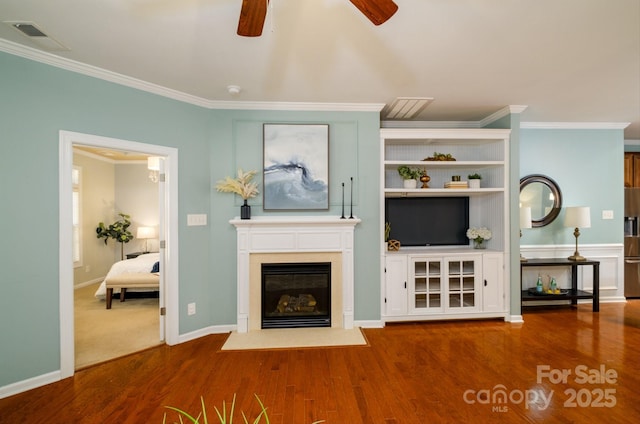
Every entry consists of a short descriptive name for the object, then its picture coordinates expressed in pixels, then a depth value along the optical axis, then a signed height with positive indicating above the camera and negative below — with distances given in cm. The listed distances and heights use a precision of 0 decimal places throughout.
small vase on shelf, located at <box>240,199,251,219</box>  329 +0
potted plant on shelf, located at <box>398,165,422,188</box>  362 +44
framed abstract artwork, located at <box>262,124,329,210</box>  342 +53
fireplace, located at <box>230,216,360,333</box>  333 -47
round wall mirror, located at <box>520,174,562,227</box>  429 +15
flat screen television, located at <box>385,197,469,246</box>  395 -14
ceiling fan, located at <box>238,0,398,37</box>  135 +97
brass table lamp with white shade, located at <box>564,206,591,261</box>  397 -12
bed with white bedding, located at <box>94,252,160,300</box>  426 -86
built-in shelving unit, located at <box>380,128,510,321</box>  353 -69
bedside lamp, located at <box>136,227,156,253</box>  585 -44
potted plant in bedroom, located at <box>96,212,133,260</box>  570 -41
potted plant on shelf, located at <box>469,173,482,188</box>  370 +39
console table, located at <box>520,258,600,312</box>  389 -110
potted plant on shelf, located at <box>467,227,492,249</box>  383 -33
